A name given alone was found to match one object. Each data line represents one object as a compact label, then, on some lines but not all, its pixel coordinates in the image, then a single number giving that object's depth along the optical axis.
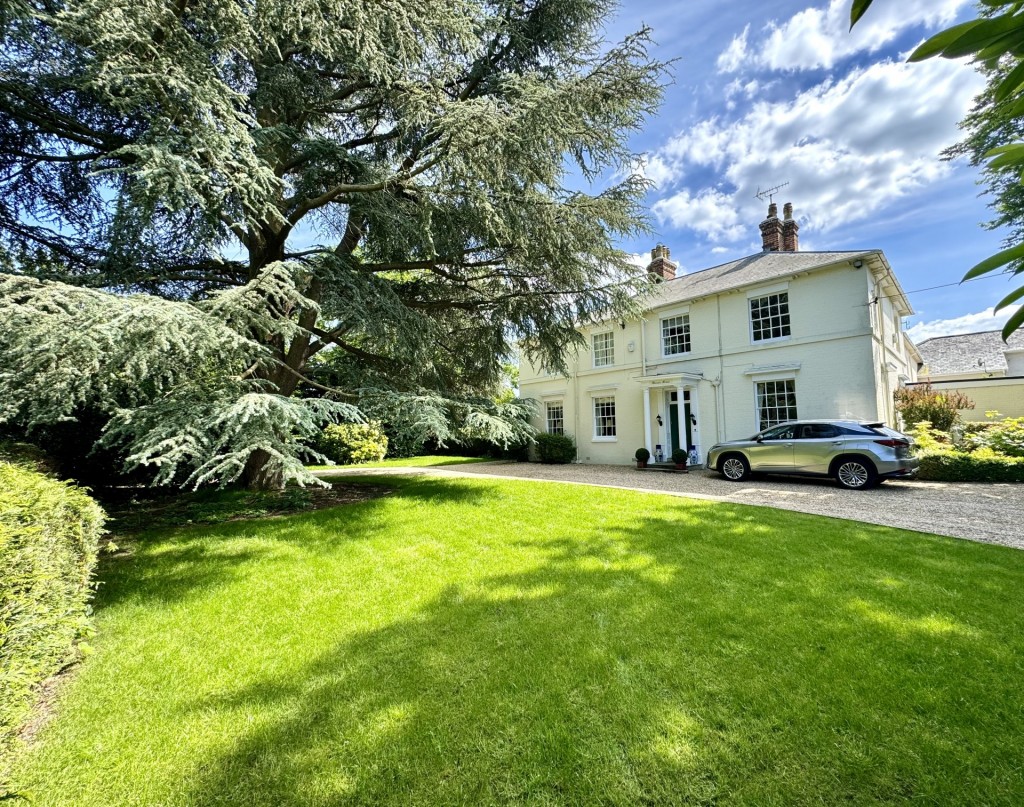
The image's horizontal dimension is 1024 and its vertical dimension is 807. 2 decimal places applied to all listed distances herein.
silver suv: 9.32
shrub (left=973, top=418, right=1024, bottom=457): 10.64
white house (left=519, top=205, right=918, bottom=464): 11.77
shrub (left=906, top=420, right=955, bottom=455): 10.93
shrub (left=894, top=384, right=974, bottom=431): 12.50
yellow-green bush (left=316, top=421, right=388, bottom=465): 18.83
